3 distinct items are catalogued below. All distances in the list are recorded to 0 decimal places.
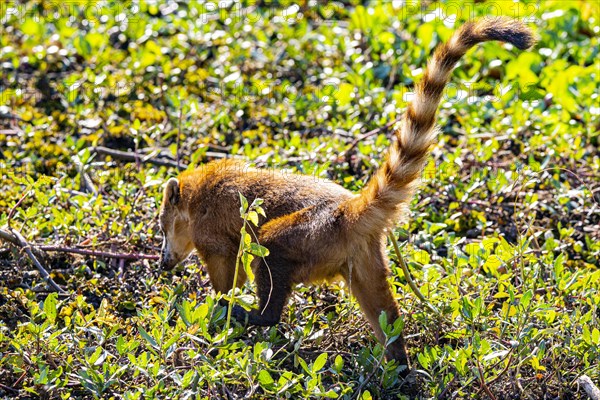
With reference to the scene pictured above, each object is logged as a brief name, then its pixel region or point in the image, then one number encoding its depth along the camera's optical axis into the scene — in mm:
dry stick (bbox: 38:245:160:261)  11148
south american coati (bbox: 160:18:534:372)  8992
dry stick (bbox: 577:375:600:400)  8768
